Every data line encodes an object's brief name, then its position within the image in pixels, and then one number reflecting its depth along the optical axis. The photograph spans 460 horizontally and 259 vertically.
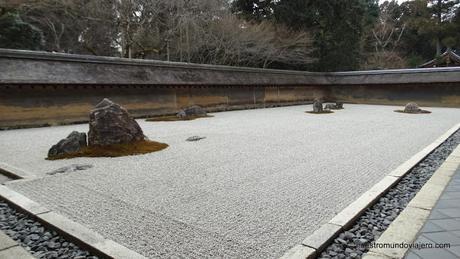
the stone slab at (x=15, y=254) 2.12
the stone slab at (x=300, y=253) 2.07
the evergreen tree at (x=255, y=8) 22.17
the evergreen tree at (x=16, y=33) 14.15
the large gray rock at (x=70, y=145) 5.16
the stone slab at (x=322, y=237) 2.22
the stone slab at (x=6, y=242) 2.26
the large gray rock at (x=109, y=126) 5.48
